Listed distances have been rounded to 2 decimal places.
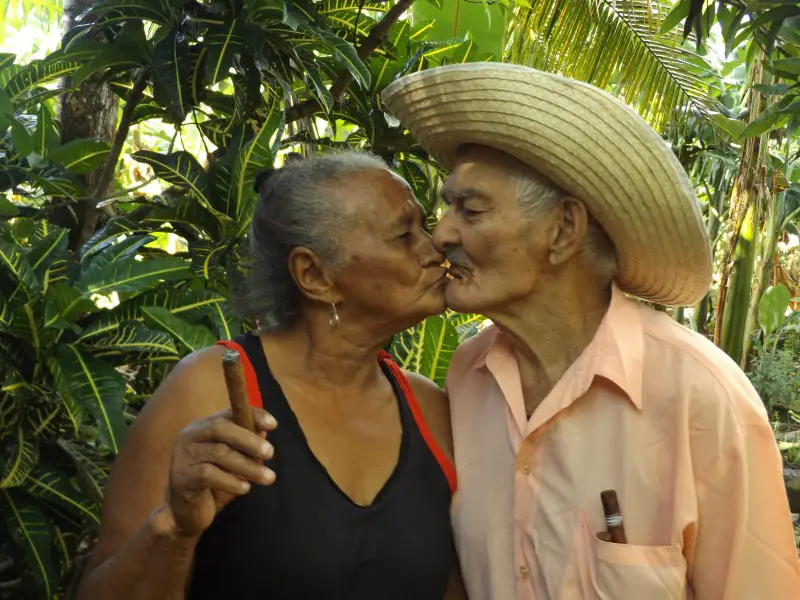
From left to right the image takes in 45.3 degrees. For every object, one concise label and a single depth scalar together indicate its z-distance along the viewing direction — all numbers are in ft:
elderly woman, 6.51
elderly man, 6.14
